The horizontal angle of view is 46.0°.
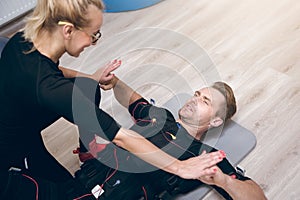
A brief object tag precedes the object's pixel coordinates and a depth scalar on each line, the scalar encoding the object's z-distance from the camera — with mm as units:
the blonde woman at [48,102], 1067
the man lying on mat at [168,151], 1325
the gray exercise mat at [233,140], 1583
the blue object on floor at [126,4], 2559
